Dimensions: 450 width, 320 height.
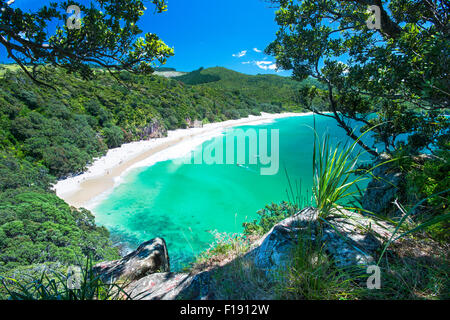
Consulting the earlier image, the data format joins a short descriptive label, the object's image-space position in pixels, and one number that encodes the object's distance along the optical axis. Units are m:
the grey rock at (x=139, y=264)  2.93
